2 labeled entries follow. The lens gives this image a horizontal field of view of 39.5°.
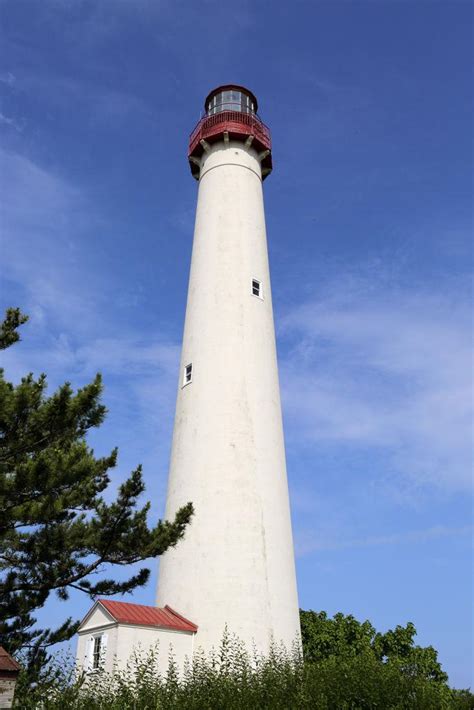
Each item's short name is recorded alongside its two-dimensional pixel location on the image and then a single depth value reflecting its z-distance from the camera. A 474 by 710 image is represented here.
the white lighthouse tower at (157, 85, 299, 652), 16.83
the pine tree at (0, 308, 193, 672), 12.85
